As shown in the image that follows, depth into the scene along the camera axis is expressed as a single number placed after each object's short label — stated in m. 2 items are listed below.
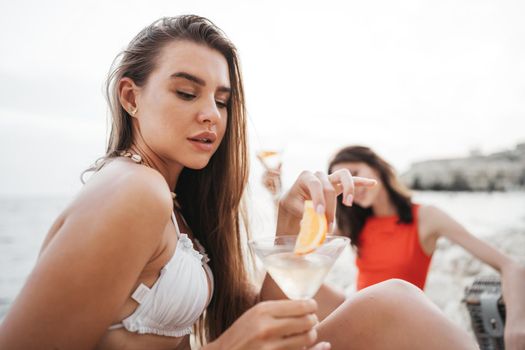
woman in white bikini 0.39
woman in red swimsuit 1.09
